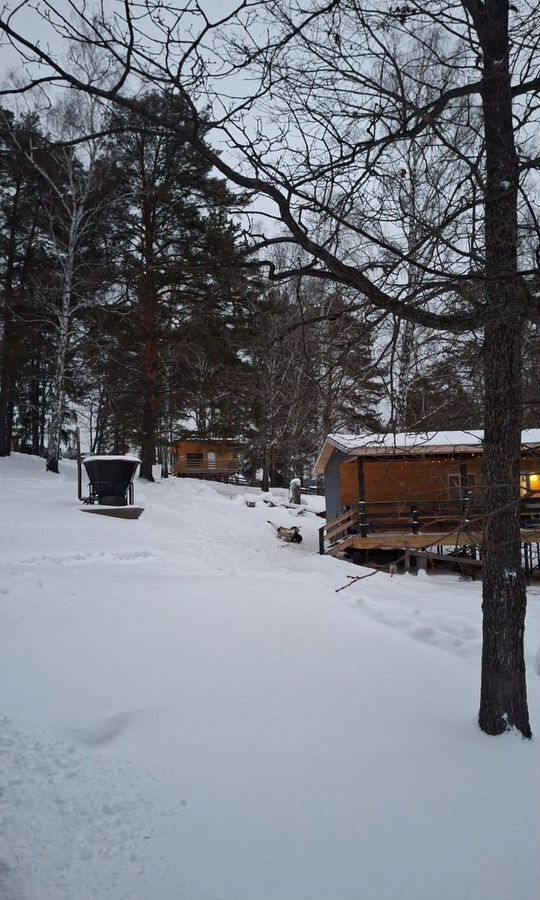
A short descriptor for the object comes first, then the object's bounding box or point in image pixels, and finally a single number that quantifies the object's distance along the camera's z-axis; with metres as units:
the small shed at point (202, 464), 38.41
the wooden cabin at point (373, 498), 16.72
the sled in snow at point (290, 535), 19.91
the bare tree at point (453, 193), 3.30
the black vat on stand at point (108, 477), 15.76
